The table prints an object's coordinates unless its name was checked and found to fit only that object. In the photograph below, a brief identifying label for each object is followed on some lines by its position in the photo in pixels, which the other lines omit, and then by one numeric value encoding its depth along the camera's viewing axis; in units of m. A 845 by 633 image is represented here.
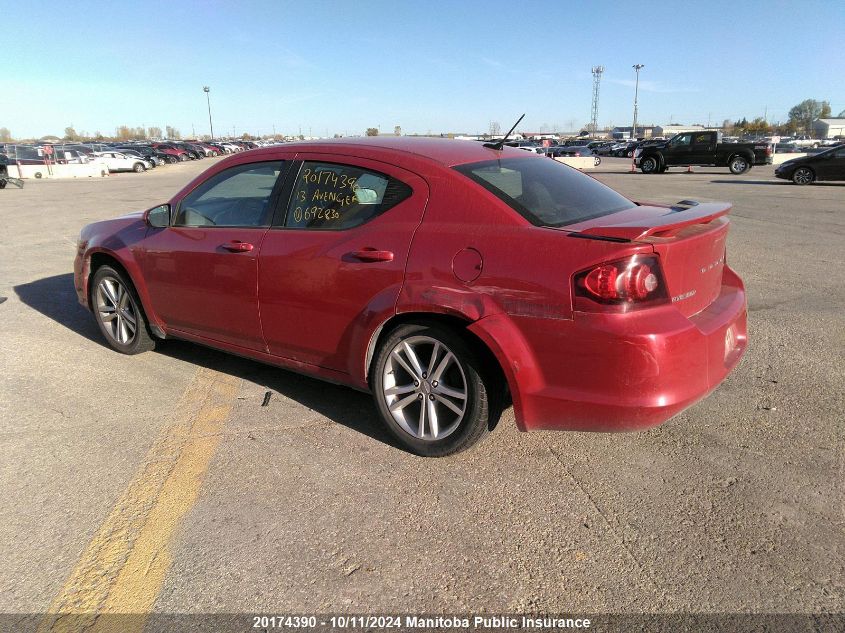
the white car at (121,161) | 37.06
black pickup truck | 26.75
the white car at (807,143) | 62.97
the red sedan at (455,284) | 2.67
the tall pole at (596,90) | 115.06
